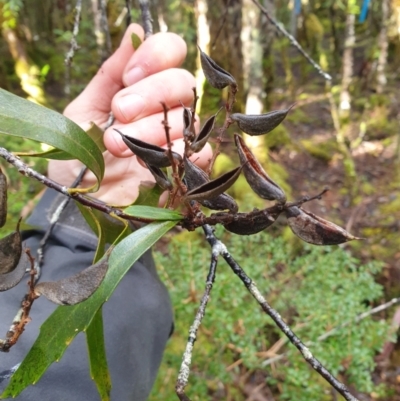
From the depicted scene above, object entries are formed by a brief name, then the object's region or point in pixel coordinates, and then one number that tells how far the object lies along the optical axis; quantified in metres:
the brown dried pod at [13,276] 0.18
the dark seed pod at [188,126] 0.20
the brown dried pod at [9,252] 0.18
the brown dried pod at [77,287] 0.17
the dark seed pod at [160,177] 0.22
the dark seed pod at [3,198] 0.18
